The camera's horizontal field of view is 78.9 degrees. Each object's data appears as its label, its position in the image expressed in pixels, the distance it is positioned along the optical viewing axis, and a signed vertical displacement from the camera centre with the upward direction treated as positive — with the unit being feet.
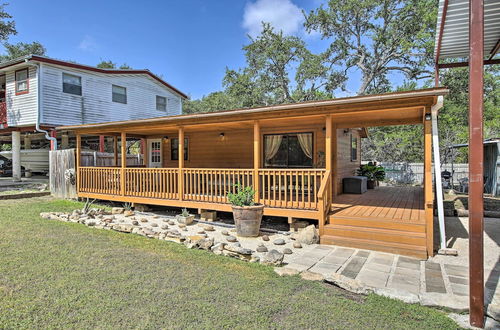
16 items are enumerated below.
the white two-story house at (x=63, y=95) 42.39 +10.77
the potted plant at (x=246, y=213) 19.58 -3.27
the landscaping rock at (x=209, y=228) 21.96 -4.76
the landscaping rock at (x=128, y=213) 27.07 -4.44
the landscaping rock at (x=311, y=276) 12.44 -4.77
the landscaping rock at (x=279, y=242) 18.07 -4.77
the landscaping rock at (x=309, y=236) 17.98 -4.45
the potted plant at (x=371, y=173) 36.60 -1.57
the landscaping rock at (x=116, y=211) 28.14 -4.37
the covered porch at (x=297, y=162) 16.85 +0.07
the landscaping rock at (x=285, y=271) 12.99 -4.76
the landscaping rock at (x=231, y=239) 18.72 -4.75
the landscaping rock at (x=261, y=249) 16.52 -4.73
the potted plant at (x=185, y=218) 23.62 -4.33
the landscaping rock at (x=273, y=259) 14.26 -4.60
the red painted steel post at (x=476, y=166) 9.05 -0.19
